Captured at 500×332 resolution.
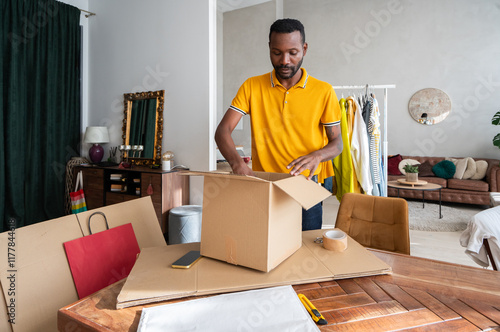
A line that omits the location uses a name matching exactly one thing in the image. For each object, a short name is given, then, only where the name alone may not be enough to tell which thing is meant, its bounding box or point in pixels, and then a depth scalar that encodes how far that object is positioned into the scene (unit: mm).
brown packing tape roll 910
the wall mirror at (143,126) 3557
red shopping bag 875
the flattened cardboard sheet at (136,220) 987
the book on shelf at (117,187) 3441
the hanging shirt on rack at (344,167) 2922
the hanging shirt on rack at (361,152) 2908
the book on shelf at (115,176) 3443
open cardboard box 734
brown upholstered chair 1370
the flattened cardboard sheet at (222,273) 677
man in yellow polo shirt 1256
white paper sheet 558
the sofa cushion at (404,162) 5383
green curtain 3320
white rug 3787
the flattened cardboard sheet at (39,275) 751
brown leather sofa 4605
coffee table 4074
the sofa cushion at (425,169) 5246
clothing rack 3061
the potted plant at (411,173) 4117
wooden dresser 3070
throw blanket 1444
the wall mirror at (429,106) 5570
